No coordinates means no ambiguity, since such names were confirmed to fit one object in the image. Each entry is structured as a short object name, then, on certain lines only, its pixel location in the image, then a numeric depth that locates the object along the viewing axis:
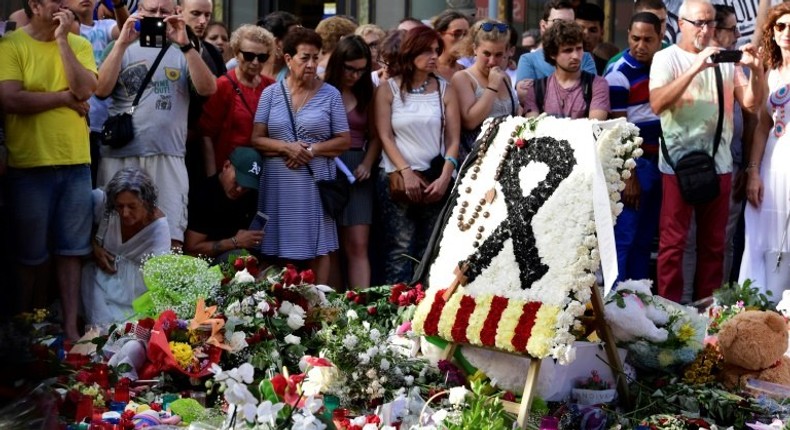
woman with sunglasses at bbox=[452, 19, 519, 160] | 16.83
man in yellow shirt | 13.95
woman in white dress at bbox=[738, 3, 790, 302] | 16.74
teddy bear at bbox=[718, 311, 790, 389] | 11.95
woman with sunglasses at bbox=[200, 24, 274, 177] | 16.04
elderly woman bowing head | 14.73
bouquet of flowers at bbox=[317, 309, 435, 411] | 10.71
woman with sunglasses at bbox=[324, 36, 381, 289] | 16.56
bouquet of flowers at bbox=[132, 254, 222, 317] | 12.33
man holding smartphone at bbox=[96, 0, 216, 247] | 15.22
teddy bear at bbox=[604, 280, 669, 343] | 11.56
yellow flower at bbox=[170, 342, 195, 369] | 11.22
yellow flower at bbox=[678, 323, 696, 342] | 11.85
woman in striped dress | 15.87
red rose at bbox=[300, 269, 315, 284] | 12.78
